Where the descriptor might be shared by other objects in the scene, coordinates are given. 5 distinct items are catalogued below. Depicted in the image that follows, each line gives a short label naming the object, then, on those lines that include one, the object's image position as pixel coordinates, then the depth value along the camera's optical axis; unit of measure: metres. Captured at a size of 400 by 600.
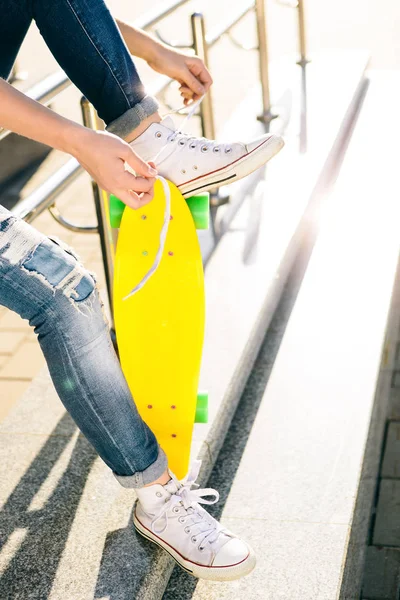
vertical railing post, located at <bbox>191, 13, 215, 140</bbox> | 3.09
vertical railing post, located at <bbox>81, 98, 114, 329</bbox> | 2.27
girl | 1.38
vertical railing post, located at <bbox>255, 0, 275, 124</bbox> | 3.98
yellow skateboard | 1.79
